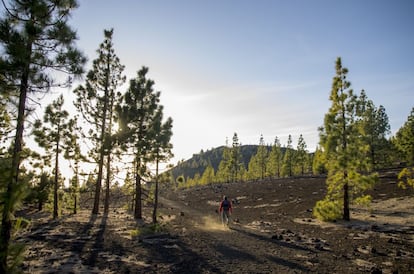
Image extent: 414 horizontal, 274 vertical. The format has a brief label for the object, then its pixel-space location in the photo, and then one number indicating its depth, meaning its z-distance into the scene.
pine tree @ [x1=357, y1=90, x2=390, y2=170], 52.84
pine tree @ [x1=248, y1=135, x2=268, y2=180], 87.00
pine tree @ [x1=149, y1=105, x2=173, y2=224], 19.42
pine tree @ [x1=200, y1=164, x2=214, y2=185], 99.12
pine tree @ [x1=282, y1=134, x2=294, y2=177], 77.06
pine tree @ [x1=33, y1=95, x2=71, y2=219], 22.52
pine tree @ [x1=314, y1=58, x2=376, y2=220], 18.88
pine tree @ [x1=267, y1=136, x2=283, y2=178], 84.44
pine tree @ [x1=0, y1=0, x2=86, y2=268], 7.35
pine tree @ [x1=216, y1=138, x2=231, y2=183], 88.24
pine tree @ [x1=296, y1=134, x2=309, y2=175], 74.81
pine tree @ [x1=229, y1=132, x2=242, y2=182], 80.50
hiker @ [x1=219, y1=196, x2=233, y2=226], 20.16
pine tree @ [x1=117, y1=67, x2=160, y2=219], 20.44
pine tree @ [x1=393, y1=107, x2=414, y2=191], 43.30
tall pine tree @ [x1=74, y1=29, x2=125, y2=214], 22.84
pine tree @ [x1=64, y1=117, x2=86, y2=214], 23.02
